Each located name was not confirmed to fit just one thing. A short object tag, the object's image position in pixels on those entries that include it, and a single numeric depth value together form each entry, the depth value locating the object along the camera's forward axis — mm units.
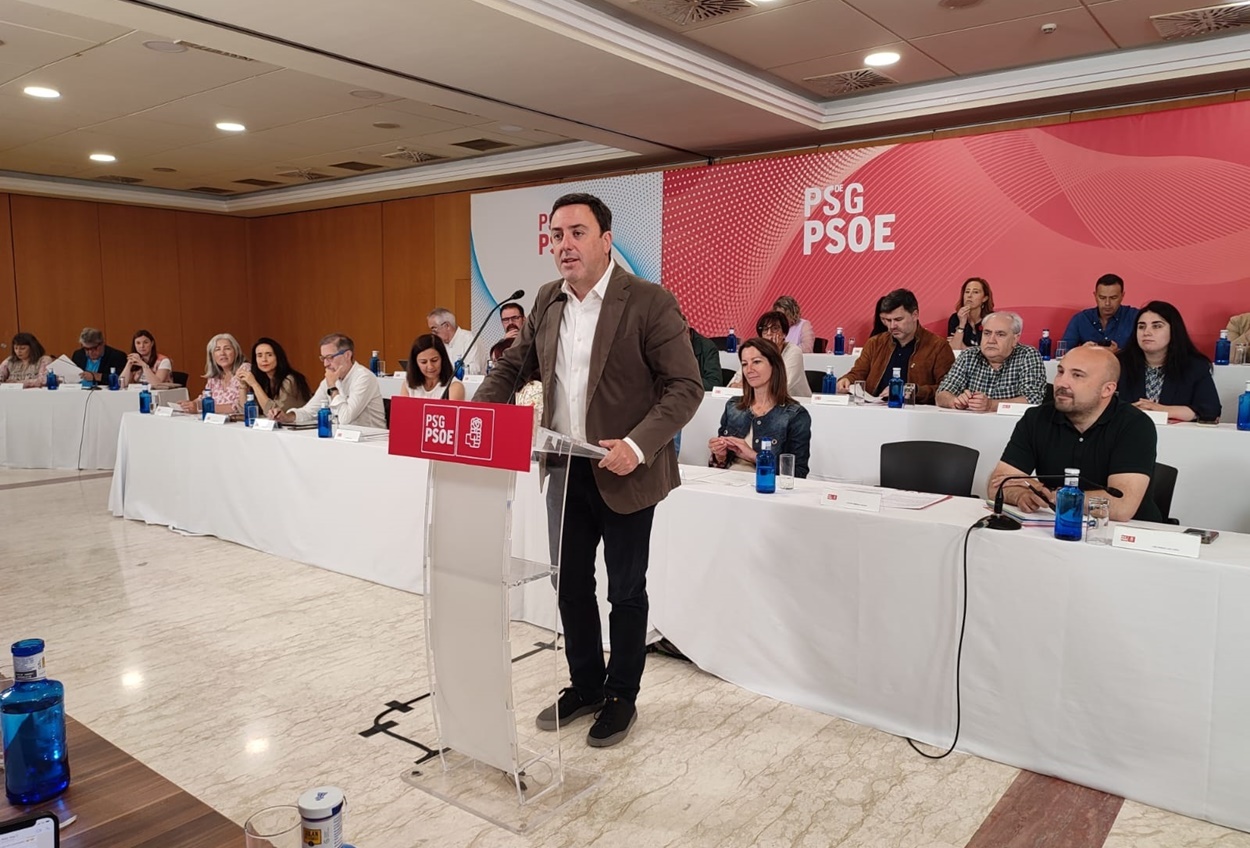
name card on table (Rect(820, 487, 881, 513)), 2617
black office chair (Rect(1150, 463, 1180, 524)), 2963
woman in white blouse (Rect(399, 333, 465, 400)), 4805
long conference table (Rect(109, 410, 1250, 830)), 2068
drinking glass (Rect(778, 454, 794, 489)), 3005
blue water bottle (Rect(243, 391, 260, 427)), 4691
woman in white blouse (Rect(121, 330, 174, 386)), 7911
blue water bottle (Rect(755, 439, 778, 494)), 2873
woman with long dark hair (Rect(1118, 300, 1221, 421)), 4145
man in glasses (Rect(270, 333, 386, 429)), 4797
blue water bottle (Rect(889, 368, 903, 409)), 4625
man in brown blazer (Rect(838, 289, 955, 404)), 4906
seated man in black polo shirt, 2508
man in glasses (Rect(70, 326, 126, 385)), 8008
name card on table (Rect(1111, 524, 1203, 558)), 2090
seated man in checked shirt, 4352
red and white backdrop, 5652
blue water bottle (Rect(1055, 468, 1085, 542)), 2213
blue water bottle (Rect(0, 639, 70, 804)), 1212
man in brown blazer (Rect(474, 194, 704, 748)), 2285
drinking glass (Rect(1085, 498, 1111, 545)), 2268
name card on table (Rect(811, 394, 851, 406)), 4793
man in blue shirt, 5715
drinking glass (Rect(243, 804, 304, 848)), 1063
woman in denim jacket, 3633
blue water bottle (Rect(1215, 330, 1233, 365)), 5258
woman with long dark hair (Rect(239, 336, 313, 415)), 5172
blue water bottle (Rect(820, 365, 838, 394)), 5262
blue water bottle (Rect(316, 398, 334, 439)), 4266
